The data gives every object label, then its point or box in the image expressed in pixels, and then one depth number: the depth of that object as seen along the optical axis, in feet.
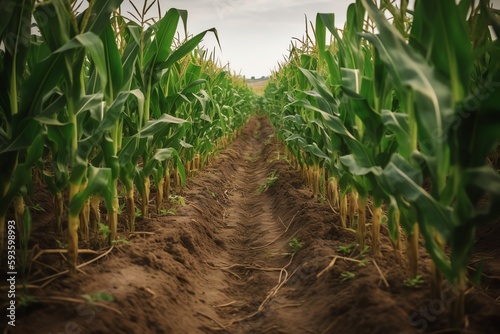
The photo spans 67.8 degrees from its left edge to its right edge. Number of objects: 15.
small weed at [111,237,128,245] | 8.77
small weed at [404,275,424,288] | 6.56
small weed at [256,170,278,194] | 19.75
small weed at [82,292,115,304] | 6.11
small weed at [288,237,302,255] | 11.21
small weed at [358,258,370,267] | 8.07
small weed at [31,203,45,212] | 10.98
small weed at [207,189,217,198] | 17.24
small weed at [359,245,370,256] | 8.64
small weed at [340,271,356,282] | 7.83
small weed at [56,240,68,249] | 7.85
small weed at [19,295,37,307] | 5.75
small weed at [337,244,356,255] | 9.22
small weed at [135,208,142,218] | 11.17
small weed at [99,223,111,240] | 8.24
